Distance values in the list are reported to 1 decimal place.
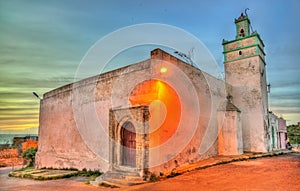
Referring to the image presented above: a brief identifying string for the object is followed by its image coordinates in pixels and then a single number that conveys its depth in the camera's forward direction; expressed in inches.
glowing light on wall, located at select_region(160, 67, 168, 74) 351.6
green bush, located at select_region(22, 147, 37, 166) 679.1
